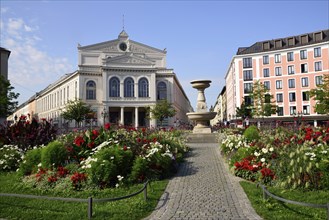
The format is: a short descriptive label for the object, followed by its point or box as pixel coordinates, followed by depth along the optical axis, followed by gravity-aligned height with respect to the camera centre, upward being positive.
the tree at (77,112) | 53.66 +2.63
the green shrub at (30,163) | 9.62 -1.23
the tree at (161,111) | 54.00 +2.61
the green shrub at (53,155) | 9.14 -0.94
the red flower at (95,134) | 10.16 -0.30
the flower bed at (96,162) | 7.80 -1.14
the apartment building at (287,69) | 53.94 +10.89
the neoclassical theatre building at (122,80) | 59.75 +9.76
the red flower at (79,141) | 9.77 -0.52
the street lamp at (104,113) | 54.07 +2.50
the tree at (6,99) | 35.55 +3.57
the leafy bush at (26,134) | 12.99 -0.33
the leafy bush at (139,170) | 8.23 -1.33
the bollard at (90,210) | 5.65 -1.68
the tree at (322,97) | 38.60 +3.44
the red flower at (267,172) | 7.94 -1.38
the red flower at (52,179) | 8.18 -1.53
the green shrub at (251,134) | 12.05 -0.48
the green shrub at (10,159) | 11.20 -1.26
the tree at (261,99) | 46.72 +4.02
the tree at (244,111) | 55.22 +2.42
